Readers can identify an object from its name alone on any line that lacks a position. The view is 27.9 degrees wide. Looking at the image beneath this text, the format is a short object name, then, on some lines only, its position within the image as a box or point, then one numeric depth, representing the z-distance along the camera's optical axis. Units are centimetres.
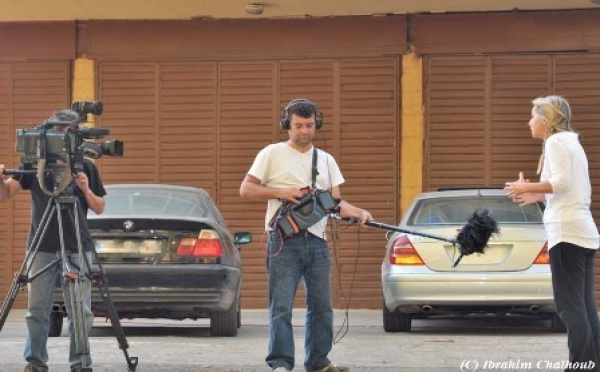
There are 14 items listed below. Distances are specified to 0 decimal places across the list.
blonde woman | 711
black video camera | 730
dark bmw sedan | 1072
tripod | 705
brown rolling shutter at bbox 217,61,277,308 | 1587
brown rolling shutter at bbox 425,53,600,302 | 1555
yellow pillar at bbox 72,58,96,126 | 1605
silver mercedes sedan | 1098
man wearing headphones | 765
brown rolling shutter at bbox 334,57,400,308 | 1573
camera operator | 772
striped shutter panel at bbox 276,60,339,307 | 1573
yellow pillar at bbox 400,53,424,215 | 1568
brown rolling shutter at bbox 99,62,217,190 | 1599
